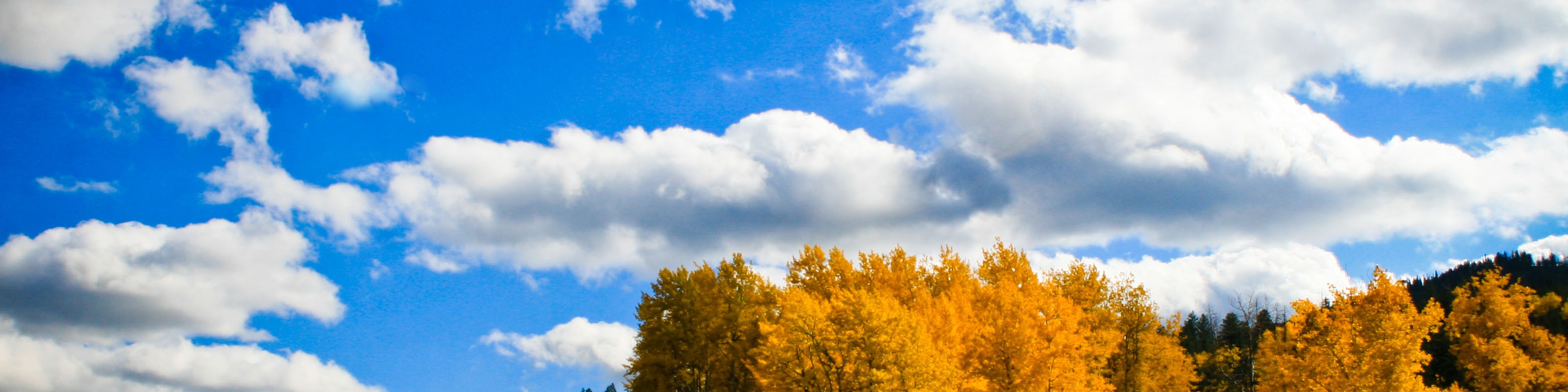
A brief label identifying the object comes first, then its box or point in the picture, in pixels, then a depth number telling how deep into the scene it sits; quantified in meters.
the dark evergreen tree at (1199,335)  94.56
